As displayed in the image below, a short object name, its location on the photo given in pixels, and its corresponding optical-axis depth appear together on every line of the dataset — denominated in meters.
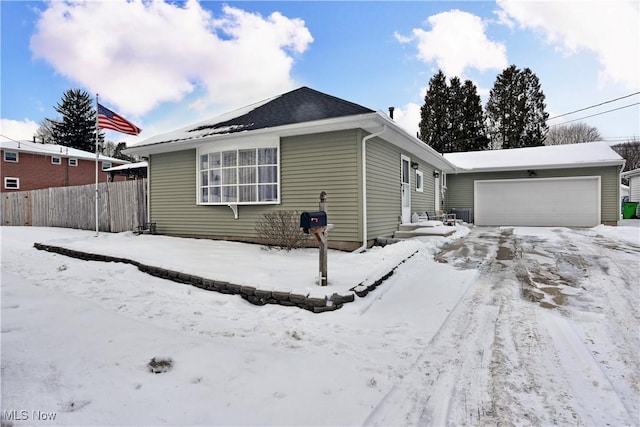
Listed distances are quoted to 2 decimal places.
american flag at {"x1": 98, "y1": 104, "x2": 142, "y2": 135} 9.10
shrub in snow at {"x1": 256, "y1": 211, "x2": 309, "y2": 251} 6.82
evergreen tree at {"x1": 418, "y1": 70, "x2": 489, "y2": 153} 26.86
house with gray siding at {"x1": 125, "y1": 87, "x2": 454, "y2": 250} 6.91
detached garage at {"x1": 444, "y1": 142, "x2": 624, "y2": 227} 13.17
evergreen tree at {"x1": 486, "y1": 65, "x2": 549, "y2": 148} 25.89
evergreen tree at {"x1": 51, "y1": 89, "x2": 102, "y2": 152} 33.09
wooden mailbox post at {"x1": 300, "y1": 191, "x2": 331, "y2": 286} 3.92
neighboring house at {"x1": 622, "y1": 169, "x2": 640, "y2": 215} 21.23
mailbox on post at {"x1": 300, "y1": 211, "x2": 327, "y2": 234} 3.90
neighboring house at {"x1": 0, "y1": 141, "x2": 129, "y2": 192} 21.59
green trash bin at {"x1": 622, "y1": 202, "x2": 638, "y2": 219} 19.42
